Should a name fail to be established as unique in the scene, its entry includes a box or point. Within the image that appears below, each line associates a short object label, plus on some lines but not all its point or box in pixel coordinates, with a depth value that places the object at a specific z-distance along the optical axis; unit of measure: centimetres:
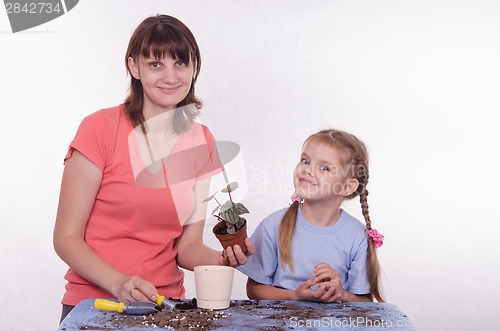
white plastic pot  155
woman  181
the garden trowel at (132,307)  148
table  140
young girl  189
